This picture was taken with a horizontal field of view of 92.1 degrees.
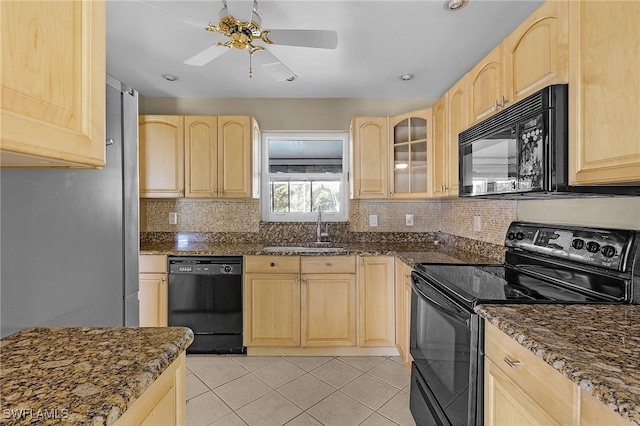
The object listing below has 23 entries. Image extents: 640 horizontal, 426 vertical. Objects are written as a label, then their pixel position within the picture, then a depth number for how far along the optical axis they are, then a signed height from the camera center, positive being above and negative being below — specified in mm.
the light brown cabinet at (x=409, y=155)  2637 +502
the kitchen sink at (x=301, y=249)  2562 -329
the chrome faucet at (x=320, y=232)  3064 -211
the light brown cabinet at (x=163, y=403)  636 -442
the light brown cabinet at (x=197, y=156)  2838 +510
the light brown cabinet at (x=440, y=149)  2281 +477
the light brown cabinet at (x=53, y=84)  479 +229
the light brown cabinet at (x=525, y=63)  1223 +691
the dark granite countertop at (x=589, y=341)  604 -338
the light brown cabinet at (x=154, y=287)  2547 -624
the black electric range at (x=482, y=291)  1166 -346
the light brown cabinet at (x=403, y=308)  2232 -737
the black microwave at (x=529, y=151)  1179 +261
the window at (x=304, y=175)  3268 +389
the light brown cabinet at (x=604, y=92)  916 +388
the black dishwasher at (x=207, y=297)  2545 -708
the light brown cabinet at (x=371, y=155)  2836 +517
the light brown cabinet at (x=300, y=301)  2545 -741
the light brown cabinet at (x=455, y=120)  1969 +612
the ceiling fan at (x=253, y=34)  1599 +956
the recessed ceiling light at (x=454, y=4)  1655 +1126
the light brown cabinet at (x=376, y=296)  2547 -700
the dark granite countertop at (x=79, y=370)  523 -338
